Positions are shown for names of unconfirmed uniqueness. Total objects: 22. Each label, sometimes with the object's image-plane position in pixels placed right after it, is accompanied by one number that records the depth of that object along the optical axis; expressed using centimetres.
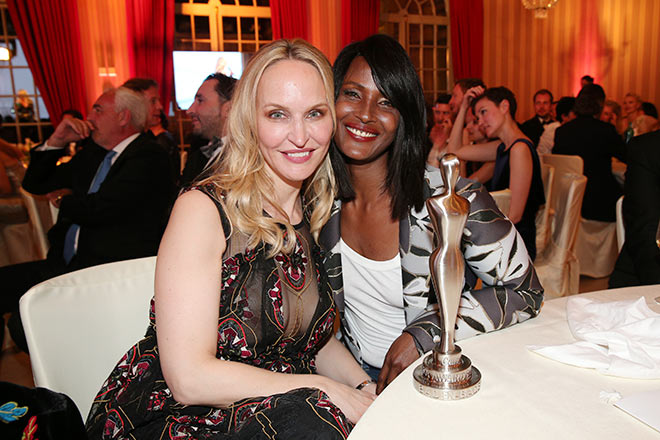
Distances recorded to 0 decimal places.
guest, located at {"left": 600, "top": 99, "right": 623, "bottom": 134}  748
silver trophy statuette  95
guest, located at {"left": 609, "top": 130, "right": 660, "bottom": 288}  209
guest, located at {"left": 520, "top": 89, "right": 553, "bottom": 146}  758
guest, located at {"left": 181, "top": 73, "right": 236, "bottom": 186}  350
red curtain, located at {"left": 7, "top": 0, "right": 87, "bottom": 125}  760
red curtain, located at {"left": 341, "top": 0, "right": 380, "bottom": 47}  922
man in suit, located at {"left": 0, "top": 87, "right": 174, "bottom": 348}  293
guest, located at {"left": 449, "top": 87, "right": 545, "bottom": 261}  326
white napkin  100
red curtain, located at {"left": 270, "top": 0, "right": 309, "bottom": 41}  871
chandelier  834
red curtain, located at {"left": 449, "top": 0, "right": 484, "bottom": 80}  1004
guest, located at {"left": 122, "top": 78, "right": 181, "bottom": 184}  488
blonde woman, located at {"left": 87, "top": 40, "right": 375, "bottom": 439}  123
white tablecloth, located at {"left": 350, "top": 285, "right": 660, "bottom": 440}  83
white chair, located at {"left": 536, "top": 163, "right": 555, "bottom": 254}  348
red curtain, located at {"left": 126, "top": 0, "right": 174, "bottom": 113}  801
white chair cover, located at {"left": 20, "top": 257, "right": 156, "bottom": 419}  135
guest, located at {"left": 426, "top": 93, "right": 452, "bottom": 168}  493
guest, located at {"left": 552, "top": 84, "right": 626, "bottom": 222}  499
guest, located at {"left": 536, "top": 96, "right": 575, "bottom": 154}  641
